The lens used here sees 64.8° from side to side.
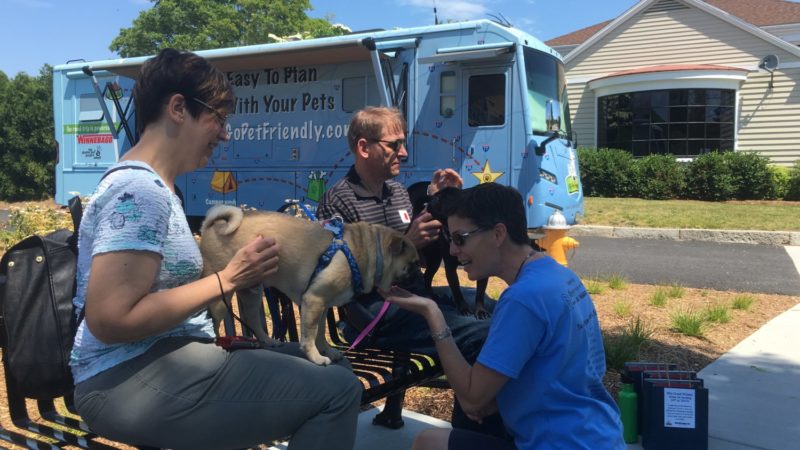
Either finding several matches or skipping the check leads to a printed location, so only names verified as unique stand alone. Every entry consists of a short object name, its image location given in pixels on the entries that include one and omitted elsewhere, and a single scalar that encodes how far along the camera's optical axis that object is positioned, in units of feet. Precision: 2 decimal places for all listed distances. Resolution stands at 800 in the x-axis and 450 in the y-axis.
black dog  11.52
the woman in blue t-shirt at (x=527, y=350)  6.09
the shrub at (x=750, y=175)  55.11
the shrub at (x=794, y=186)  55.16
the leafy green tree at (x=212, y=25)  106.83
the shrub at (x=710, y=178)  55.16
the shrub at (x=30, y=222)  26.30
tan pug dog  8.34
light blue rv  28.66
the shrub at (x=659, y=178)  56.54
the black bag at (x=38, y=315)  7.24
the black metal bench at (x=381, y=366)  8.78
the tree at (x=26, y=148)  75.20
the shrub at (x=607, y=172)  58.23
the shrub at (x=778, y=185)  55.52
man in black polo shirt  9.74
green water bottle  11.07
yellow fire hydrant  24.45
